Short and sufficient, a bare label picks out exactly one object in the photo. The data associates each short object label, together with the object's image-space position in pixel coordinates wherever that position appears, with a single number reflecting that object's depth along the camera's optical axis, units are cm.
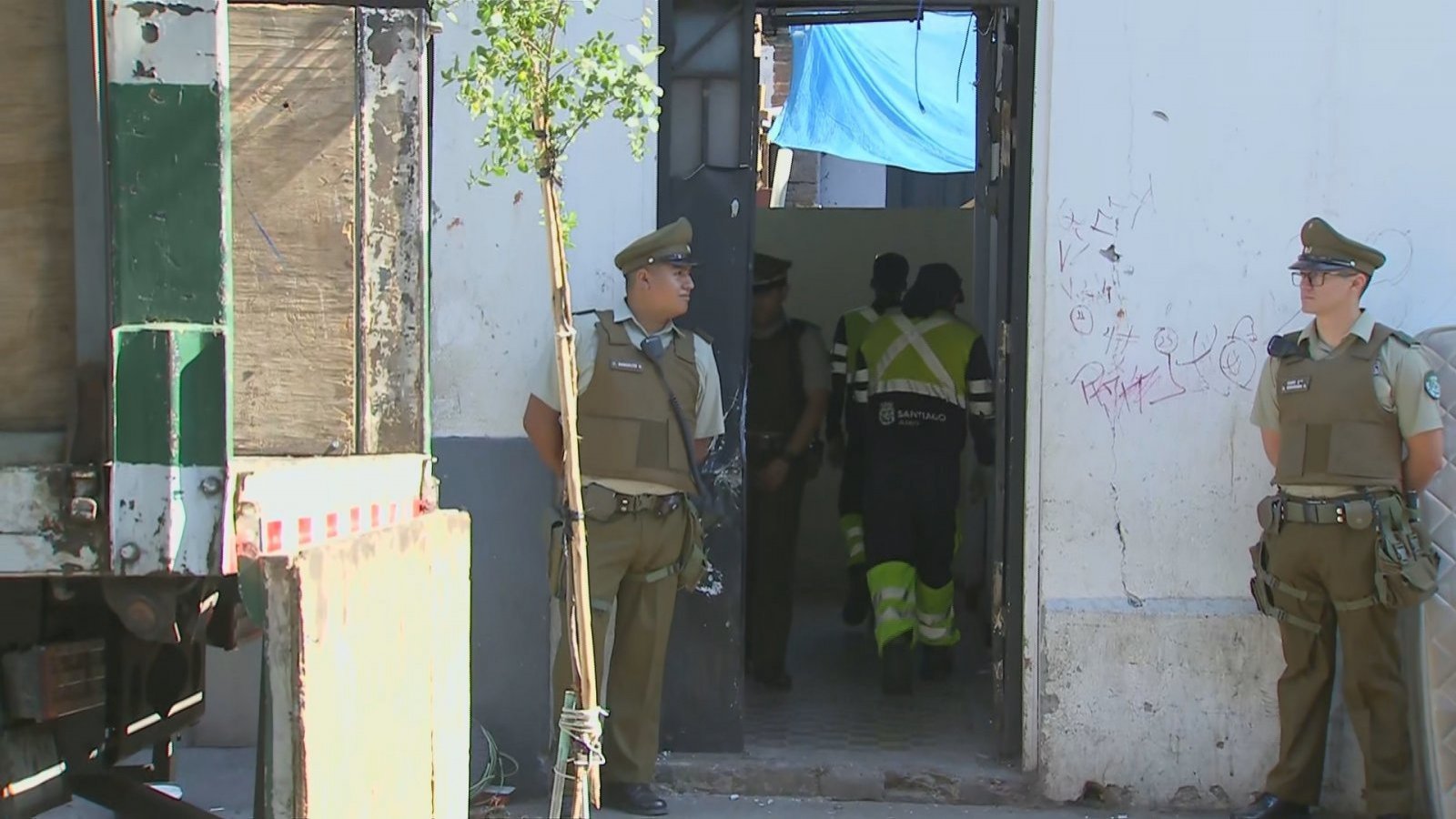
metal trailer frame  486
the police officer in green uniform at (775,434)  1360
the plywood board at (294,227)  598
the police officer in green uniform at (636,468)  989
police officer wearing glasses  937
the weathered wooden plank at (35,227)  496
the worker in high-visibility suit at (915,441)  1318
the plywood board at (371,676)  483
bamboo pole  606
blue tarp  1761
